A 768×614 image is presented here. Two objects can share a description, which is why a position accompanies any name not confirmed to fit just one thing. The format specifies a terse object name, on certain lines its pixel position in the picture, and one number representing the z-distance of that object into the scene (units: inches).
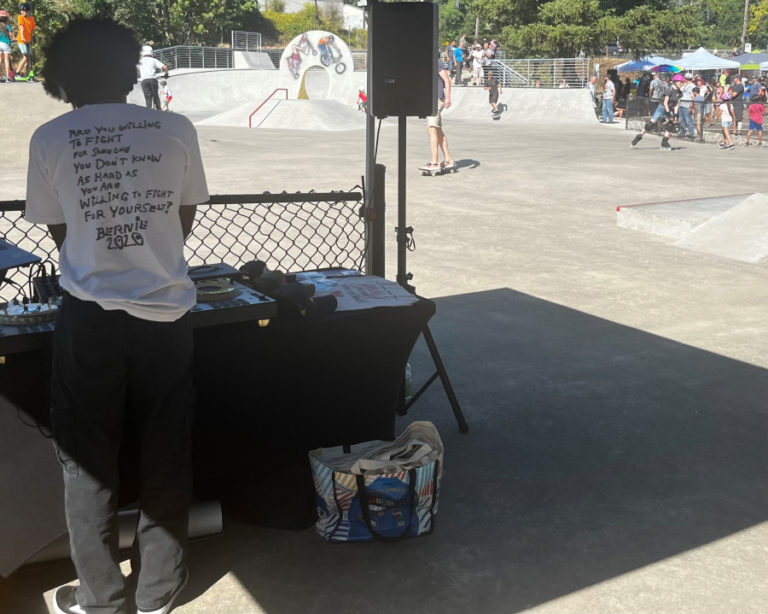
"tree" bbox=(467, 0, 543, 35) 1996.8
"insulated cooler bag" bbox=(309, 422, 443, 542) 136.0
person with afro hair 103.7
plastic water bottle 196.5
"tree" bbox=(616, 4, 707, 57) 1946.4
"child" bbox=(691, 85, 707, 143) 932.0
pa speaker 185.5
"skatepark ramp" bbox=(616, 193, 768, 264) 369.7
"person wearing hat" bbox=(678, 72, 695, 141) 944.9
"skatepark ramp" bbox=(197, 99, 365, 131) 1042.1
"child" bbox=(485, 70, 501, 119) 1283.2
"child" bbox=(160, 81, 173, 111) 1292.2
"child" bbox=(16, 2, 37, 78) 775.7
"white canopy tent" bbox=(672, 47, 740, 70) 1685.5
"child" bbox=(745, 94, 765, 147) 924.0
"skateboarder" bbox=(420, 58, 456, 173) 533.3
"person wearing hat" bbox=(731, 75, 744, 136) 997.2
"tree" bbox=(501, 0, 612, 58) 1863.9
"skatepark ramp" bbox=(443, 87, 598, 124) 1250.0
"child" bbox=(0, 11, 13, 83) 788.0
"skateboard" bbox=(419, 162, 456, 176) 589.9
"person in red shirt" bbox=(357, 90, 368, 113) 1358.3
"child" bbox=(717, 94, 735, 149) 860.9
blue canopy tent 1868.8
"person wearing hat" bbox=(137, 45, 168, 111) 897.2
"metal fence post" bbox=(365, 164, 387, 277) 180.9
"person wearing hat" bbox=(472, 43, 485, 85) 1518.2
